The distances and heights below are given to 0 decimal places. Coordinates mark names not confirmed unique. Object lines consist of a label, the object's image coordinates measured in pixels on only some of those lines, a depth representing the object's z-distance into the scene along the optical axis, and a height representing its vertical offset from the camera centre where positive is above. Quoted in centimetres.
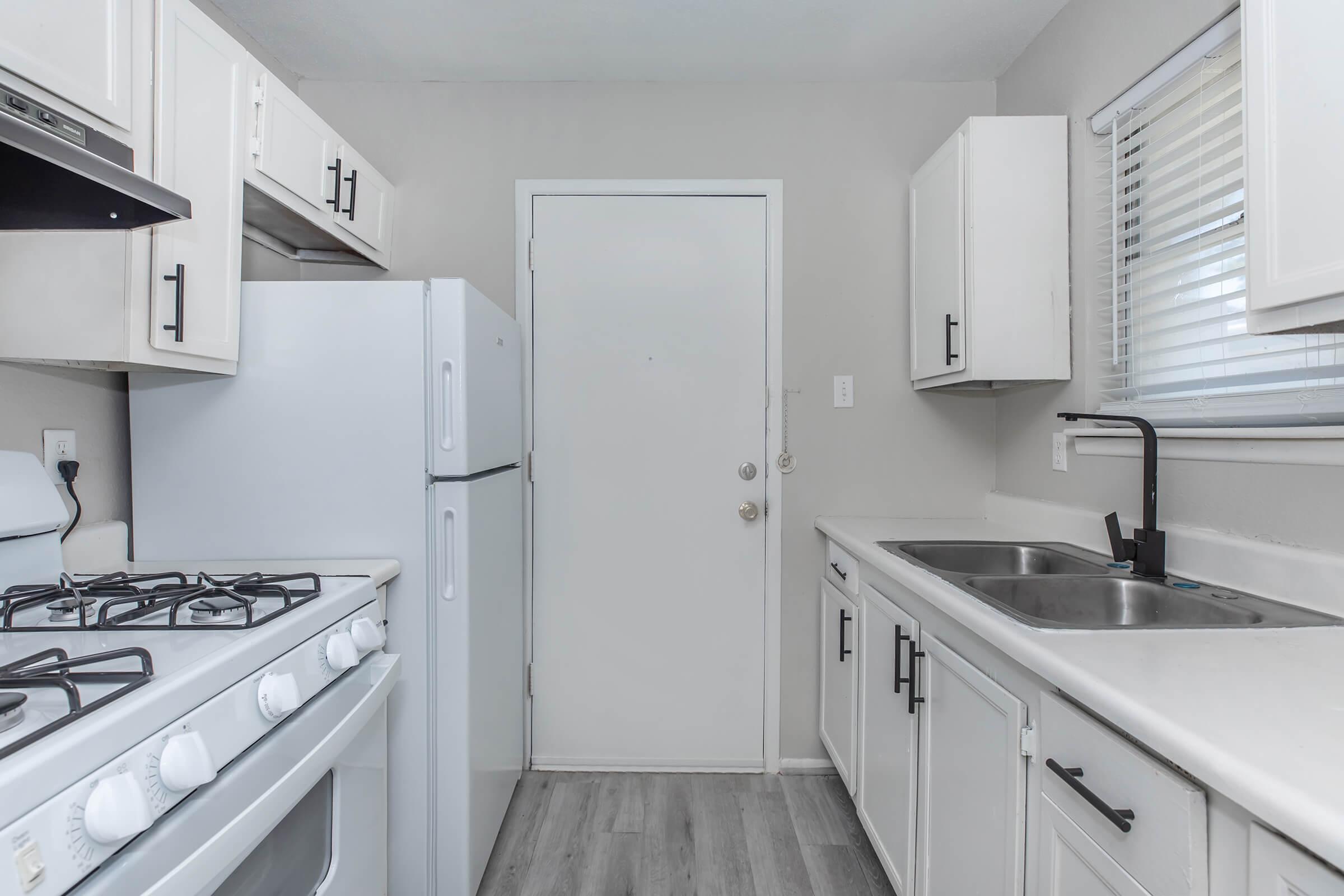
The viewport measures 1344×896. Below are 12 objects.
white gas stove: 61 -33
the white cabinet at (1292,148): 85 +42
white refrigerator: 153 -7
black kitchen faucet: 134 -20
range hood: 86 +39
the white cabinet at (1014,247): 184 +58
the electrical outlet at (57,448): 143 -1
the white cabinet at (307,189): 158 +73
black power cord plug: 144 -6
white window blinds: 126 +42
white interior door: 233 -12
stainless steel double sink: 112 -29
